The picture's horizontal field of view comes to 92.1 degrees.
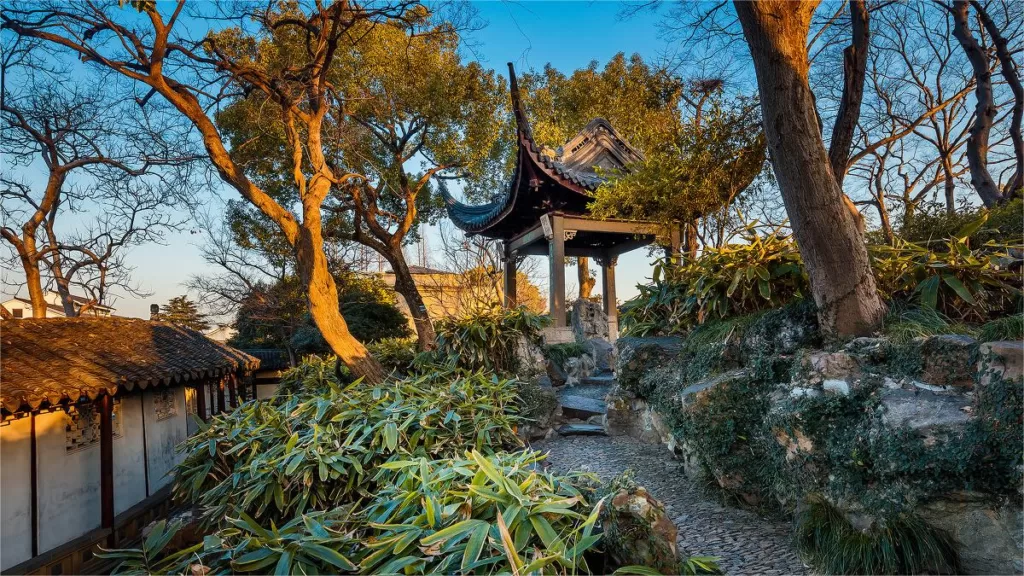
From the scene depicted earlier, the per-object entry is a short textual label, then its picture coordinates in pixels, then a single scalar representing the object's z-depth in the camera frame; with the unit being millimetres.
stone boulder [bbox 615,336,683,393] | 4762
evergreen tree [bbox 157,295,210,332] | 15430
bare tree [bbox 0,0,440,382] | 5734
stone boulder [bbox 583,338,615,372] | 9191
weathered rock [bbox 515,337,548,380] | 6367
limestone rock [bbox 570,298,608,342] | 10281
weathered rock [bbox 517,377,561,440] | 5421
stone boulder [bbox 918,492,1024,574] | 1953
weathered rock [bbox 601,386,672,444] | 4990
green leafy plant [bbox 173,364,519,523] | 3924
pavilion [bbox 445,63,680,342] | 8633
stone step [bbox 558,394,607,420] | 6305
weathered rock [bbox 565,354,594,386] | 8328
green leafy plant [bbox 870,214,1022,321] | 2967
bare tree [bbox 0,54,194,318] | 8383
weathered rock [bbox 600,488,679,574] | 2004
